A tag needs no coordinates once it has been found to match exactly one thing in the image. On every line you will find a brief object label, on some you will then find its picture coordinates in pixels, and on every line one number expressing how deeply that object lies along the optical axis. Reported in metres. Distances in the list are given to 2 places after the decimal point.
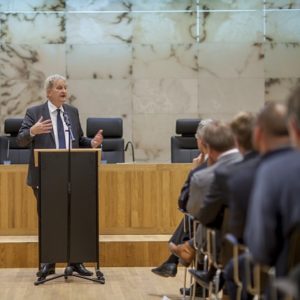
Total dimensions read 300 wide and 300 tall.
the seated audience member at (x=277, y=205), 3.98
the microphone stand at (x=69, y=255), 9.84
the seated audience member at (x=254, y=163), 4.45
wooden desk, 11.58
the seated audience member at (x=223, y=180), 5.57
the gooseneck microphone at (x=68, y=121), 9.89
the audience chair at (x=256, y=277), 4.87
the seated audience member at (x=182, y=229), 7.89
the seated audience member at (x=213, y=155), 6.48
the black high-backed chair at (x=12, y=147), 14.15
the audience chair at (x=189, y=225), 7.70
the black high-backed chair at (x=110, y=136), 14.04
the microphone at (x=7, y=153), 14.09
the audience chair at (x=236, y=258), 5.02
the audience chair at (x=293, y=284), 3.01
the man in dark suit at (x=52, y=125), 10.15
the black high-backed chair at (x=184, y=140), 14.15
